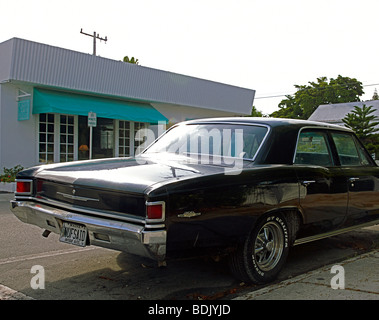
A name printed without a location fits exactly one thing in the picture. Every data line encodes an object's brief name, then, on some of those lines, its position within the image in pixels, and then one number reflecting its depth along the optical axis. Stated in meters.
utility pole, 34.58
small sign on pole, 13.38
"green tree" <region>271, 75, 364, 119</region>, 63.28
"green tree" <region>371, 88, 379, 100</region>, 104.44
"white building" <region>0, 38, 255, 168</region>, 14.84
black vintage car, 3.37
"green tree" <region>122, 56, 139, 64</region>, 36.09
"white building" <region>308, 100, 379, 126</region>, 51.59
